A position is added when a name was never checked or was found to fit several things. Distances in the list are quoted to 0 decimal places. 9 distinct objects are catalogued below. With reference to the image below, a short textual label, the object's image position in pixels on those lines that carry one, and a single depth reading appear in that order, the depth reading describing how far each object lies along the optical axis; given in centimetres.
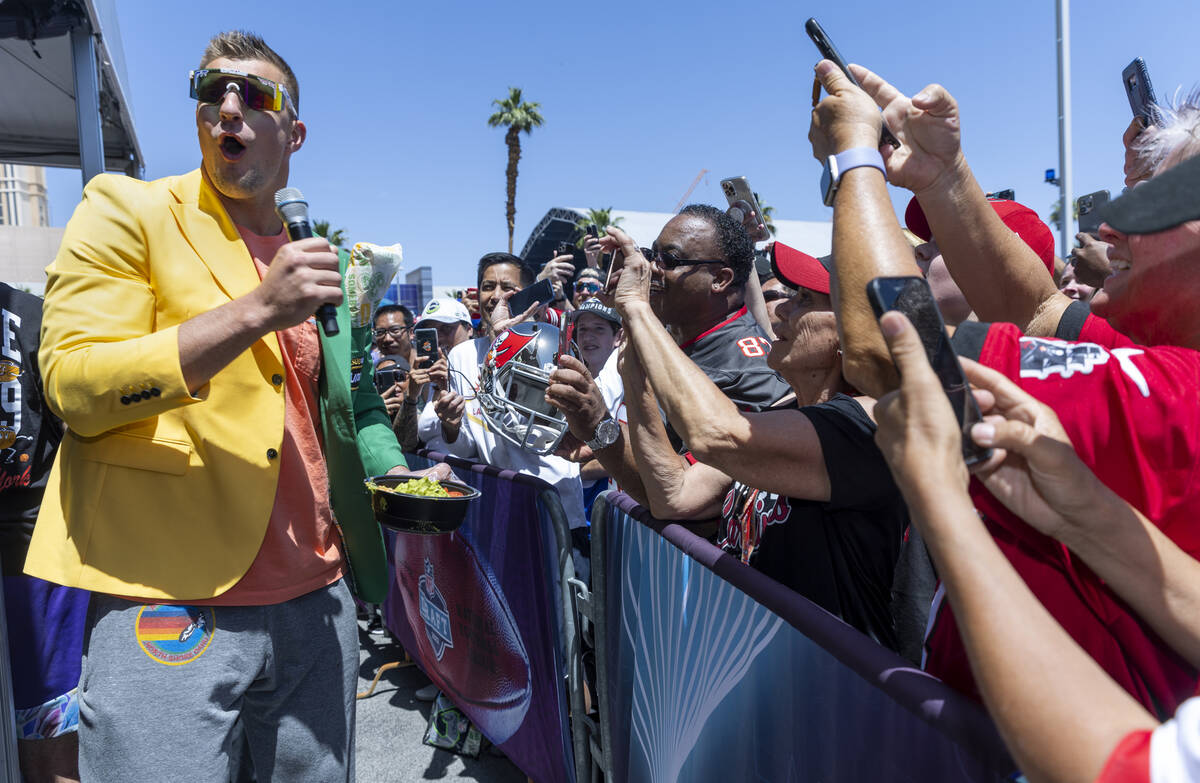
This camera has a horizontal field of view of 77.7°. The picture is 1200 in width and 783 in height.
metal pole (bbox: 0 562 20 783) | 188
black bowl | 208
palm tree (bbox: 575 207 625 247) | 3794
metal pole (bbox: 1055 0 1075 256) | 995
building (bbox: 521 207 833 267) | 3703
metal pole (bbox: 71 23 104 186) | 327
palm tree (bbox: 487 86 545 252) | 3938
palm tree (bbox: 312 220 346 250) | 4140
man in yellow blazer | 154
